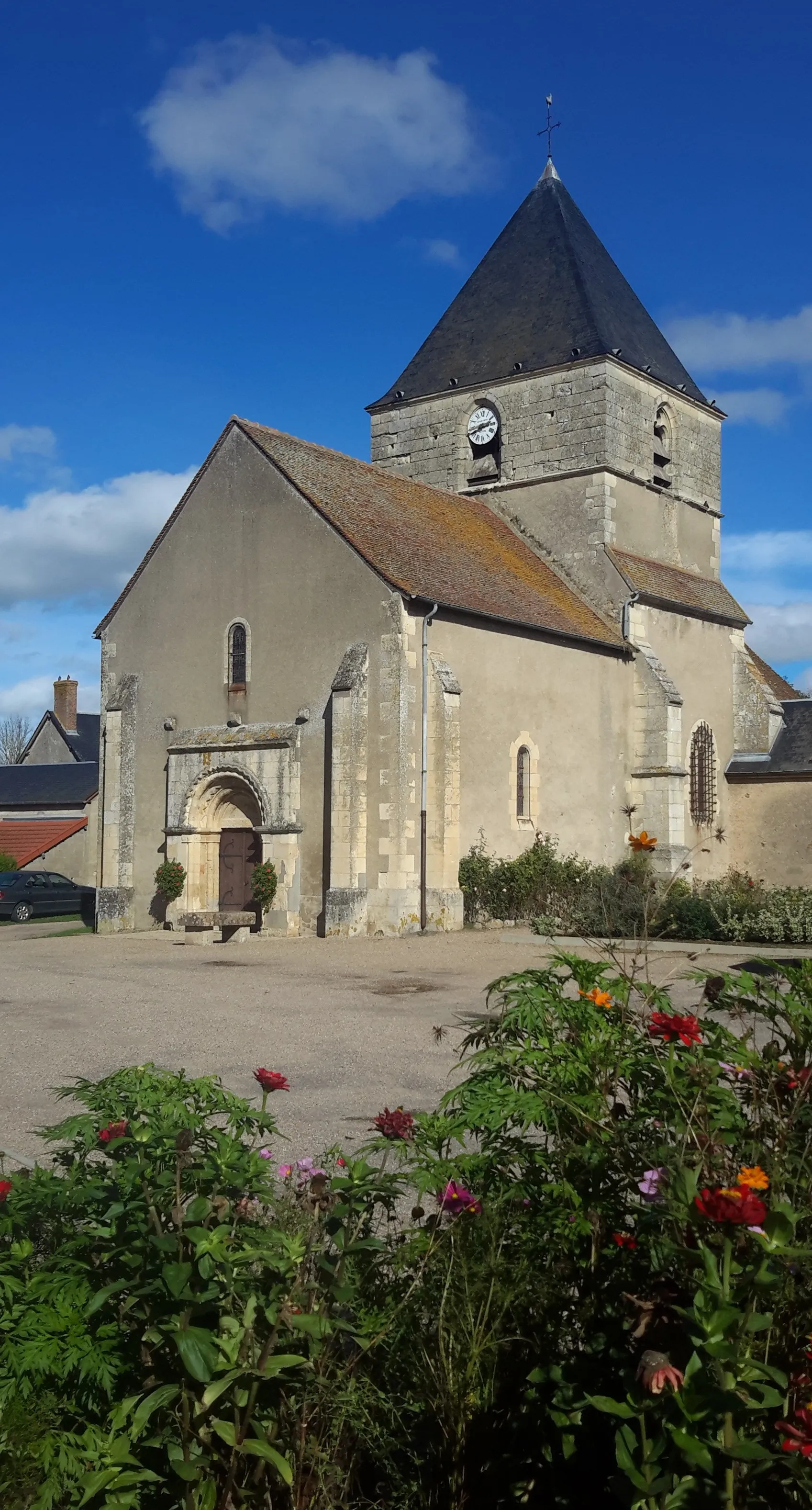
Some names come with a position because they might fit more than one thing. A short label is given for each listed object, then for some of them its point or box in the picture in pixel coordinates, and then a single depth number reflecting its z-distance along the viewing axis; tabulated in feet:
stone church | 63.41
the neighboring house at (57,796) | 115.34
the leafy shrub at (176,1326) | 8.00
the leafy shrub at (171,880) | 69.21
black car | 92.99
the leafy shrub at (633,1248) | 7.13
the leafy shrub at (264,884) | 64.39
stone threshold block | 65.10
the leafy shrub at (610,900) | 58.80
